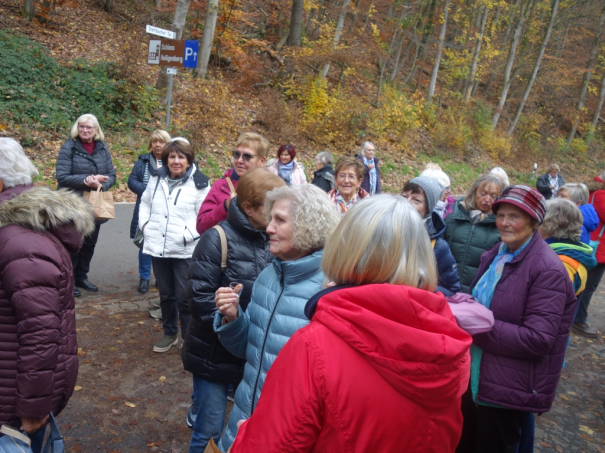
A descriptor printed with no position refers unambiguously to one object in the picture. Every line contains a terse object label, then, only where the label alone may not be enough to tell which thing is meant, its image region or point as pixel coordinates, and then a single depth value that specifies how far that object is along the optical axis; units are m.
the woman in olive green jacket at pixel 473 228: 4.09
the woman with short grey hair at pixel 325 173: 8.84
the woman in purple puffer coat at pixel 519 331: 2.74
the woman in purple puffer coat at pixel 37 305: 2.38
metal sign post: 9.95
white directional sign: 9.36
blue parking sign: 10.45
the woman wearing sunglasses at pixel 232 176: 4.15
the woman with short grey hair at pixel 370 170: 9.95
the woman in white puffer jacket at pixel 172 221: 4.88
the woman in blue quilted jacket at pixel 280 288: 2.35
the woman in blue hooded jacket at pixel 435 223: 3.57
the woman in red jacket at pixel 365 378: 1.36
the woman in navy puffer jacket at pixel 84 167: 6.20
